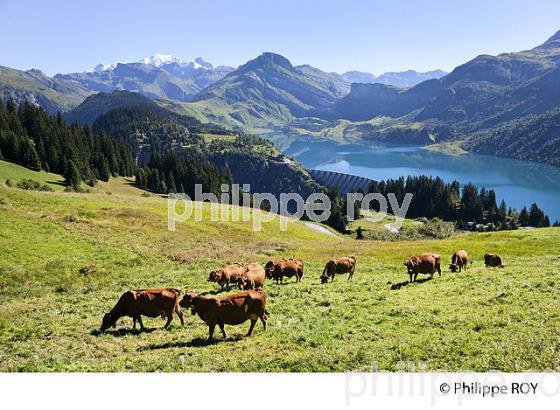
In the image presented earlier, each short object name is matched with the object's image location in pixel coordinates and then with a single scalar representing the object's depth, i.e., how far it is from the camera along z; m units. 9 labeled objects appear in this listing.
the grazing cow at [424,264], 29.67
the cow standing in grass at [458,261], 34.02
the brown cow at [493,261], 35.78
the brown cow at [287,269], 30.72
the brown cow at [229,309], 17.05
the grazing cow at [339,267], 31.74
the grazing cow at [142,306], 18.80
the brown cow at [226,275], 27.83
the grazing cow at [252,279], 26.25
